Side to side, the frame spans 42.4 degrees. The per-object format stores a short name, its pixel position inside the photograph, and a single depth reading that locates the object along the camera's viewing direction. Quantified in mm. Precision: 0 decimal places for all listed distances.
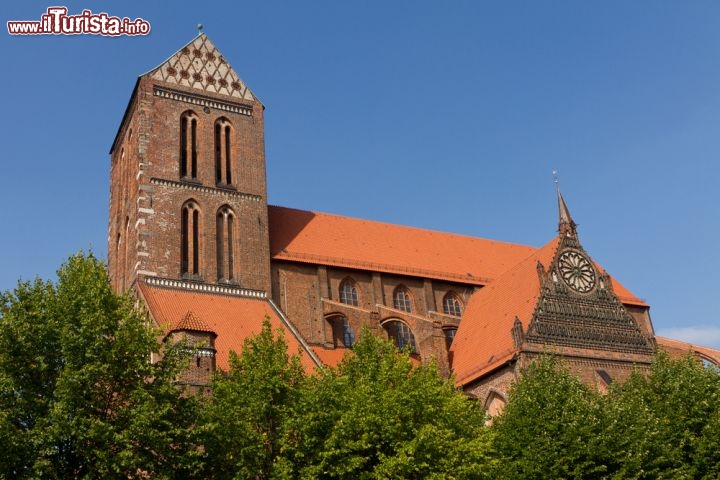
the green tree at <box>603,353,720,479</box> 24516
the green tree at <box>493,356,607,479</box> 24188
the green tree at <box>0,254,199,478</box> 18891
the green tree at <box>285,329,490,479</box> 21609
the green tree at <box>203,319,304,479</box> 21172
